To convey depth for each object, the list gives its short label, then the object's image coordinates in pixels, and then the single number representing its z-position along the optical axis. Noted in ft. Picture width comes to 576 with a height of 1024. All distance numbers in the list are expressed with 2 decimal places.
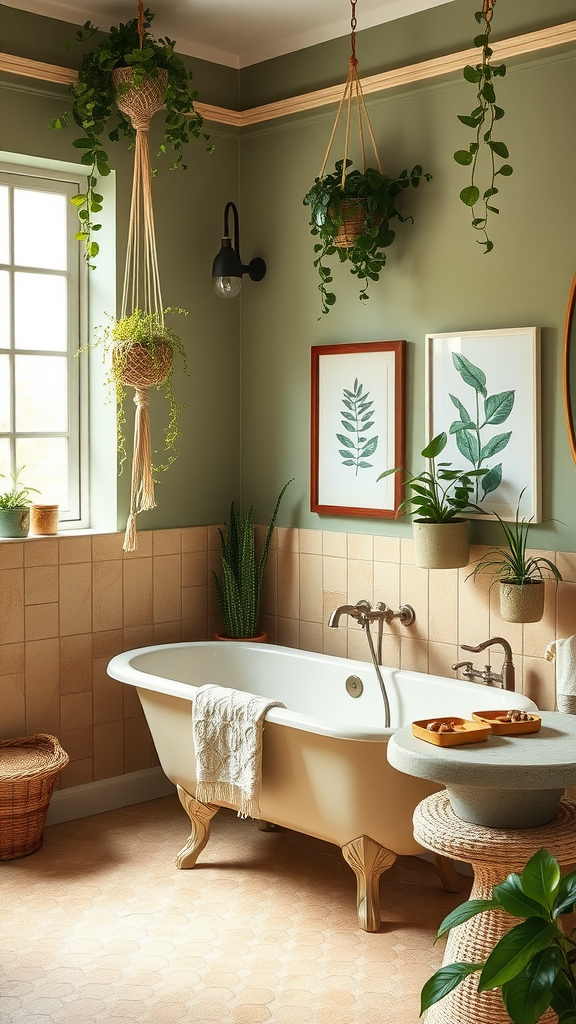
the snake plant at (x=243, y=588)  14.35
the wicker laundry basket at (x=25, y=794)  11.76
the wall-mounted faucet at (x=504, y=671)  11.37
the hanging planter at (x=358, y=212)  12.26
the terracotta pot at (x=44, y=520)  13.20
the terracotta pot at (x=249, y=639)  14.19
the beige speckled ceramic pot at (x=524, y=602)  10.96
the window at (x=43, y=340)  13.43
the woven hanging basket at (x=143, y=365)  12.77
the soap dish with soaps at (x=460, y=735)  8.08
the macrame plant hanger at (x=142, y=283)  12.75
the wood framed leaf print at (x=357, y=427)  13.00
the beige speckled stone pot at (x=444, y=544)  11.66
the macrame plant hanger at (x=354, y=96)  12.56
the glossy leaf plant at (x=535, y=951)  4.07
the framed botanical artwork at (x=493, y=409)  11.46
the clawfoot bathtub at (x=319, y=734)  10.16
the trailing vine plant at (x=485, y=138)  10.34
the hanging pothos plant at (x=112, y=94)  12.59
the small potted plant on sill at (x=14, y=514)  12.87
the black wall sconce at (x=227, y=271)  14.03
